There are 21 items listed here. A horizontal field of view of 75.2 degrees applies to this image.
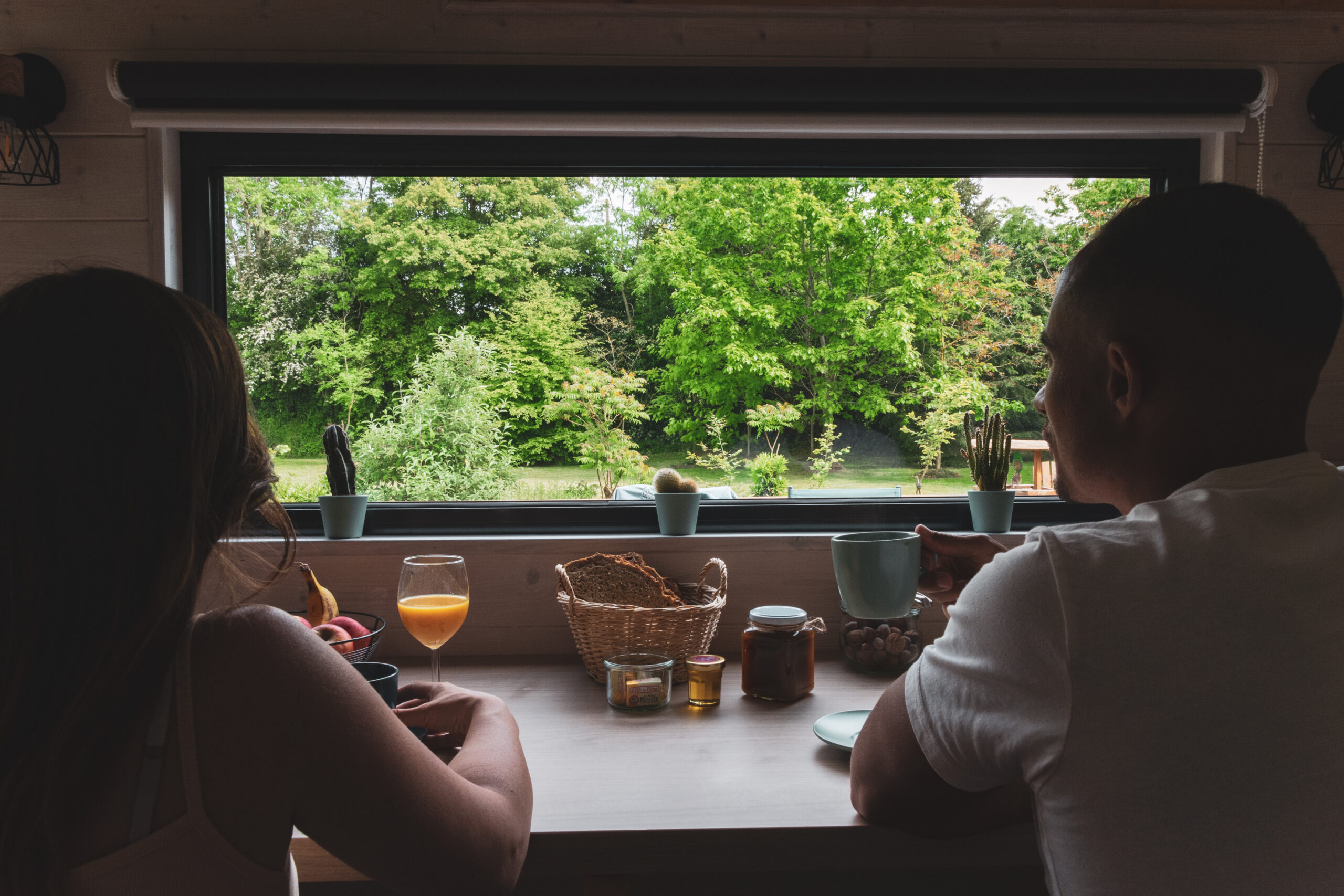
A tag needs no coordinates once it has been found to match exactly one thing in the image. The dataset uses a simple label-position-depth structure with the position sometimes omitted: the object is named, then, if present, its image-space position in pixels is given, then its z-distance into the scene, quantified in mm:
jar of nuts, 1581
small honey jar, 1401
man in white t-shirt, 671
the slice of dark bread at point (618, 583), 1596
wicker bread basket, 1494
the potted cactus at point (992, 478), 1831
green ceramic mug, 1225
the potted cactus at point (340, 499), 1757
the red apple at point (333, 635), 1379
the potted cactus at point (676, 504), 1791
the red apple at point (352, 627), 1464
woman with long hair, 654
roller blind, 1640
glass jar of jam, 1414
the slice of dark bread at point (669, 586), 1598
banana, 1519
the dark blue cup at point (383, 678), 1142
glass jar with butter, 1379
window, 1905
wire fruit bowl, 1379
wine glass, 1371
